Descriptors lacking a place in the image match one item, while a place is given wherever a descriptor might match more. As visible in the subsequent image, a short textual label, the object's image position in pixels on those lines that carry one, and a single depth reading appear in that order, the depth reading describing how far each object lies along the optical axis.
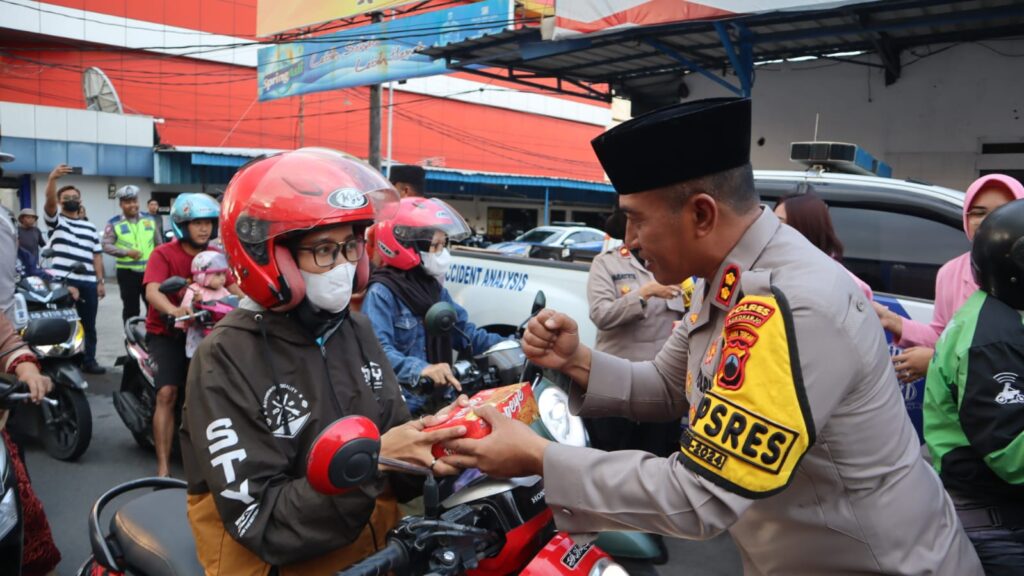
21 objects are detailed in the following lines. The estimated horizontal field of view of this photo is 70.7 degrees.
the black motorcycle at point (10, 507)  2.74
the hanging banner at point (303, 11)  17.41
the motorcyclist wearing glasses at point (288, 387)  1.77
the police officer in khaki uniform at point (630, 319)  4.51
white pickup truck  4.64
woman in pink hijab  3.47
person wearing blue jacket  3.86
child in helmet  4.93
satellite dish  22.70
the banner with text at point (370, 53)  13.48
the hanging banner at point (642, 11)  7.32
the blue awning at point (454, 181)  23.91
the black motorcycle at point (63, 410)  5.49
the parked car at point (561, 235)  19.66
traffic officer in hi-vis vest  8.45
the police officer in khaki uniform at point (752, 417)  1.39
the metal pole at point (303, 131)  28.37
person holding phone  8.37
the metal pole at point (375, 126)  18.28
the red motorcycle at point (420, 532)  1.43
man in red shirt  4.98
